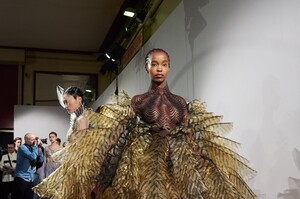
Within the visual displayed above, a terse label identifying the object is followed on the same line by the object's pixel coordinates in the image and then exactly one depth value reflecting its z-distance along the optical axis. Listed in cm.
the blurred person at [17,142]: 668
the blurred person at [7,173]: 631
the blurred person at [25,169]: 484
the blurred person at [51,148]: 399
